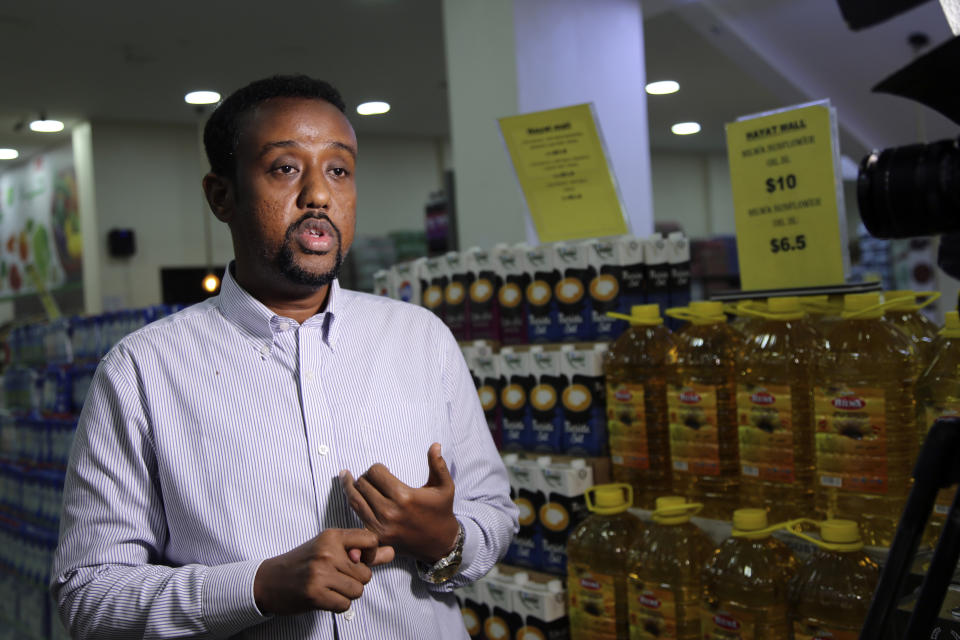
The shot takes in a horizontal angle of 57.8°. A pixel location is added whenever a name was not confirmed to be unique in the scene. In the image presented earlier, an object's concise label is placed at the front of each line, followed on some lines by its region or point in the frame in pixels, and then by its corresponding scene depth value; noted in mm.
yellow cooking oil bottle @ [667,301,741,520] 2025
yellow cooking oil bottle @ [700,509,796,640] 1797
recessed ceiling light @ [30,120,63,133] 8648
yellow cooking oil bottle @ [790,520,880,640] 1649
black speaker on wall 8805
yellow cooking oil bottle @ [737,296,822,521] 1867
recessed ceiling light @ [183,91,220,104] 7431
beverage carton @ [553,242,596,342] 2543
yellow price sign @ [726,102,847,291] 2023
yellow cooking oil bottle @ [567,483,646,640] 2160
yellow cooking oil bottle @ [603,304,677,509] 2221
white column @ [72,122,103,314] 8867
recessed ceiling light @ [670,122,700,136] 11195
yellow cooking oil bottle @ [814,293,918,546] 1714
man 1244
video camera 746
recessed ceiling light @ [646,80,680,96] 8662
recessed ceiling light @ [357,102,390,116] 8953
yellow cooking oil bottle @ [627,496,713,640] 1992
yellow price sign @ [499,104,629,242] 2695
